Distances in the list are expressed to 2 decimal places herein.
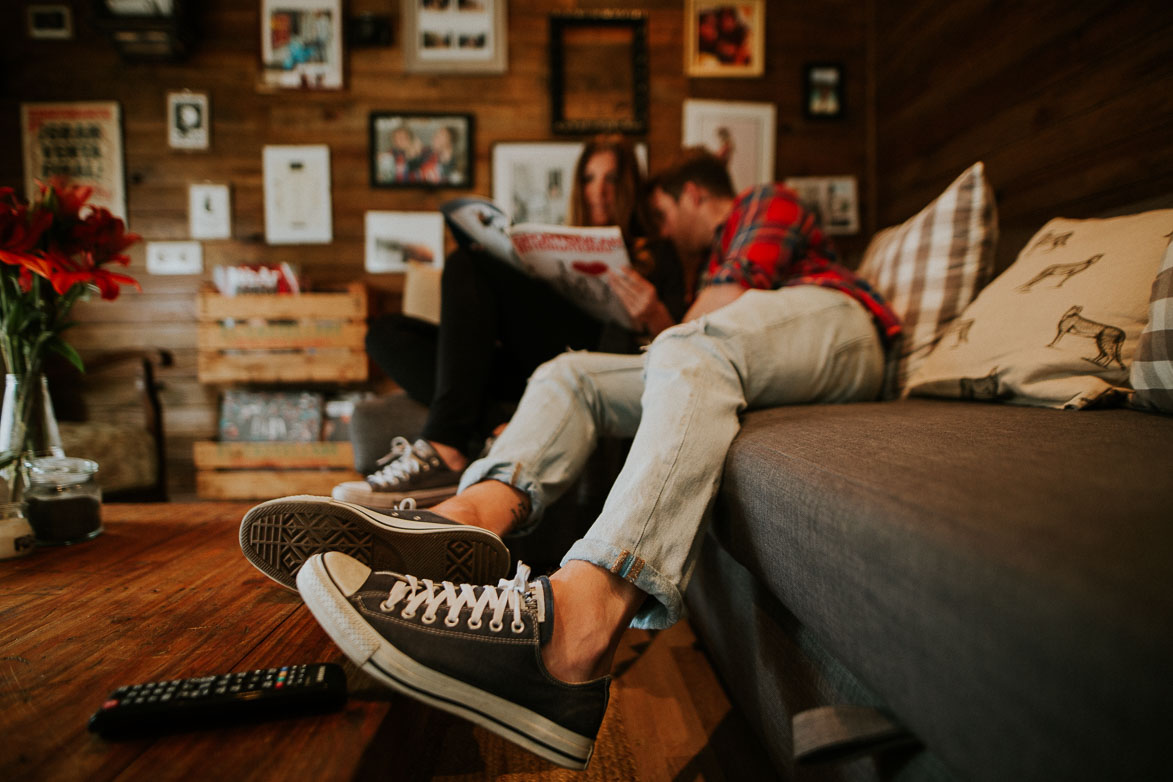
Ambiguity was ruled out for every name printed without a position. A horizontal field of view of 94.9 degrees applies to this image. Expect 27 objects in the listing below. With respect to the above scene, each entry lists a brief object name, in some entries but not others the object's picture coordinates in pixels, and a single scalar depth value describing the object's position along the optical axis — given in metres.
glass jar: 0.79
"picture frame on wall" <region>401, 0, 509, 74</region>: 2.08
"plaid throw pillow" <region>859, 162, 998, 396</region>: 1.03
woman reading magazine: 1.06
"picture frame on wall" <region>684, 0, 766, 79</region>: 2.11
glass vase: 0.82
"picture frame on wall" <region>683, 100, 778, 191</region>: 2.14
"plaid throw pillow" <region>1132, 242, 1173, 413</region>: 0.62
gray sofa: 0.24
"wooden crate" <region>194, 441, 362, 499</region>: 1.84
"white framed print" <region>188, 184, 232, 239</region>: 2.14
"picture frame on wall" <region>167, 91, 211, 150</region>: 2.11
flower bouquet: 0.80
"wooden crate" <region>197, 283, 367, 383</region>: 1.87
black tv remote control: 0.38
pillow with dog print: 0.73
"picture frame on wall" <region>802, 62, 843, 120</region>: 2.16
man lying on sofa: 0.47
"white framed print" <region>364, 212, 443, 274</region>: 2.16
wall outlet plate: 2.14
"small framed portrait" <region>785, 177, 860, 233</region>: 2.20
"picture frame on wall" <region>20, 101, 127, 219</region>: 2.09
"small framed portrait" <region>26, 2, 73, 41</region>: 2.07
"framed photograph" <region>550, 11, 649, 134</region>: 2.09
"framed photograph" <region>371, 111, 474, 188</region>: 2.13
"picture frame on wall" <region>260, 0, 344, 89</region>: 2.07
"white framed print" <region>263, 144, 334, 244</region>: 2.14
